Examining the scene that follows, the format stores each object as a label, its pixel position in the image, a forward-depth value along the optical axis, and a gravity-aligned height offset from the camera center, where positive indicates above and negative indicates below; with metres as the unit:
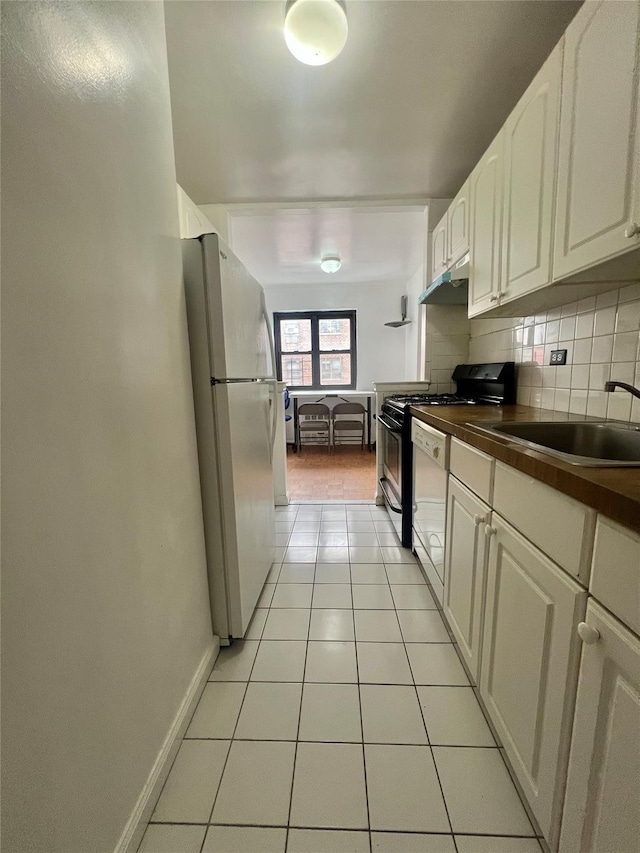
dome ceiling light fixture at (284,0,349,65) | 1.16 +1.28
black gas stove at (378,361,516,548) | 1.95 -0.24
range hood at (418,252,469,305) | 1.95 +0.59
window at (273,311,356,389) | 5.42 +0.49
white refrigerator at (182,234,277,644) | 1.18 -0.16
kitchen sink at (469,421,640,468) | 1.07 -0.23
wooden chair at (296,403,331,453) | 4.95 -0.70
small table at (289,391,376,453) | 5.04 -0.31
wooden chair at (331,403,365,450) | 4.88 -0.70
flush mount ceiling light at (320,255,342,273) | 3.83 +1.35
